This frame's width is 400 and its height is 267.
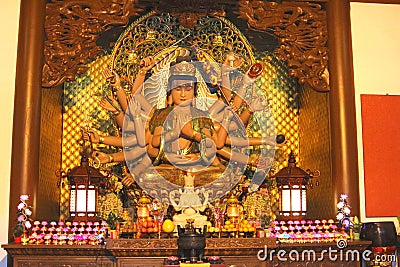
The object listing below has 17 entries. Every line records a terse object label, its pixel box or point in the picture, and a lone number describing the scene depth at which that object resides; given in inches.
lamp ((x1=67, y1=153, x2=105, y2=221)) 211.2
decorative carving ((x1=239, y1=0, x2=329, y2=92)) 226.5
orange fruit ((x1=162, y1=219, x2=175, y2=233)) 209.9
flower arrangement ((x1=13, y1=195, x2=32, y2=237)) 200.4
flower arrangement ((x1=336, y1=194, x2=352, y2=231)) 209.9
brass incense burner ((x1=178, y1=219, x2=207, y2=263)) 166.6
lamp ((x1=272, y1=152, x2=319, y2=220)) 217.6
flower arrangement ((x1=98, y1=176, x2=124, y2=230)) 236.2
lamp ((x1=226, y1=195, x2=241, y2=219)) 218.8
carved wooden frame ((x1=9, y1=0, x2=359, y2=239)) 209.6
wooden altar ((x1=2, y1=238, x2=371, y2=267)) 196.2
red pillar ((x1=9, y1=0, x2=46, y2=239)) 207.3
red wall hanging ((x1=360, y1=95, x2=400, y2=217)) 224.2
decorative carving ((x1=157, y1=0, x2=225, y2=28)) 233.8
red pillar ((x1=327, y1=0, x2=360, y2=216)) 217.2
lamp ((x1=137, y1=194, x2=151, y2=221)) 213.9
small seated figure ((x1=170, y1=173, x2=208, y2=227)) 222.1
